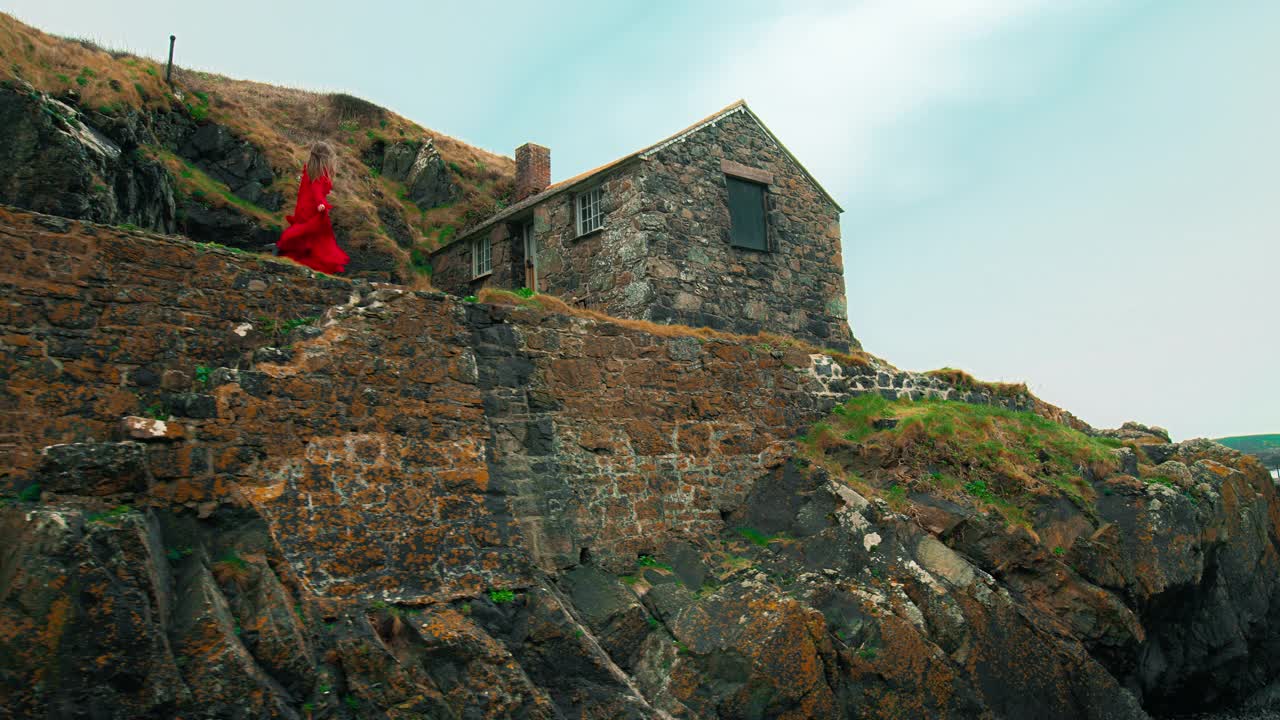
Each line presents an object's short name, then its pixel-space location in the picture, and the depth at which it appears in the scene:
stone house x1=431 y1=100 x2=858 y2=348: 16.41
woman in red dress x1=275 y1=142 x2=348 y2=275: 11.51
